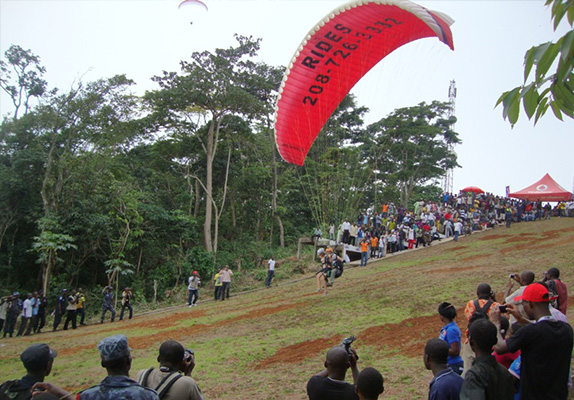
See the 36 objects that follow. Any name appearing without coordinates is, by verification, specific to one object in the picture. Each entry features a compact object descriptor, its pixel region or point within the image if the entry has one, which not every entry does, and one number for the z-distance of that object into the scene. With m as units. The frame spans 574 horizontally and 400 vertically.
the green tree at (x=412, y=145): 38.81
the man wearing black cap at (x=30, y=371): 2.77
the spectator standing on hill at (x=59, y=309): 15.77
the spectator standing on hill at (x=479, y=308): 4.11
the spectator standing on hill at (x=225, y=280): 17.80
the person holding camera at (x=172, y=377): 2.92
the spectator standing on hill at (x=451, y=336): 4.21
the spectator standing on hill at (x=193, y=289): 17.45
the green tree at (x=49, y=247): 19.61
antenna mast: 41.72
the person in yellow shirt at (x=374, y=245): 22.06
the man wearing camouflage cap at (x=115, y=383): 2.43
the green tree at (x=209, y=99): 24.27
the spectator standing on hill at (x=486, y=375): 2.75
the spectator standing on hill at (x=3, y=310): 14.98
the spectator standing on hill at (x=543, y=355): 3.10
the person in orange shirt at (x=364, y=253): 20.05
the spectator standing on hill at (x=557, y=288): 5.23
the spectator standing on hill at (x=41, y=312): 15.78
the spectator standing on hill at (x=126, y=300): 16.69
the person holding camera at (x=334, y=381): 3.00
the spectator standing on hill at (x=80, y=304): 16.31
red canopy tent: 32.75
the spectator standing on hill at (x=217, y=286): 17.98
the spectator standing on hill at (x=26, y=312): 15.38
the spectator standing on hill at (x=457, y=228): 23.32
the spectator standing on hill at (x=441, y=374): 3.02
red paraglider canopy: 10.54
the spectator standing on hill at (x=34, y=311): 15.50
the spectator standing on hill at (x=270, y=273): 19.63
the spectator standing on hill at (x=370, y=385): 2.92
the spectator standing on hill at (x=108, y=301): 16.34
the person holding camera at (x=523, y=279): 4.73
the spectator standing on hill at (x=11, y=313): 15.06
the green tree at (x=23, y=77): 33.34
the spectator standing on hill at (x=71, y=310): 15.96
